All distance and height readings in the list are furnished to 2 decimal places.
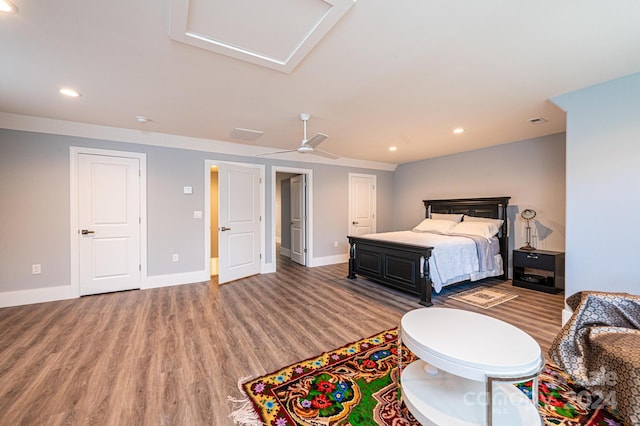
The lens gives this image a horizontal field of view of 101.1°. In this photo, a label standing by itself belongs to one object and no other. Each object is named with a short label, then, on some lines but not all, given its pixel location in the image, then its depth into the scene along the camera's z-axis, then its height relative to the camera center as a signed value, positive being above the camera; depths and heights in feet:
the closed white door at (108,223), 12.26 -0.63
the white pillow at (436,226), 15.91 -0.96
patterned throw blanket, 4.68 -2.77
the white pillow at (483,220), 15.08 -0.51
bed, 11.34 -2.13
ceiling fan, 10.71 +3.00
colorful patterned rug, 4.97 -3.92
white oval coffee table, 4.04 -2.47
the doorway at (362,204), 20.35 +0.55
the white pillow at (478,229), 14.49 -1.02
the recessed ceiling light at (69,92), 8.60 +3.96
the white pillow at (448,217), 16.74 -0.38
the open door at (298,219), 18.83 -0.63
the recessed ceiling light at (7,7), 4.98 +3.93
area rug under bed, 11.15 -3.90
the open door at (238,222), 14.34 -0.63
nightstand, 12.55 -2.98
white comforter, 11.43 -2.15
